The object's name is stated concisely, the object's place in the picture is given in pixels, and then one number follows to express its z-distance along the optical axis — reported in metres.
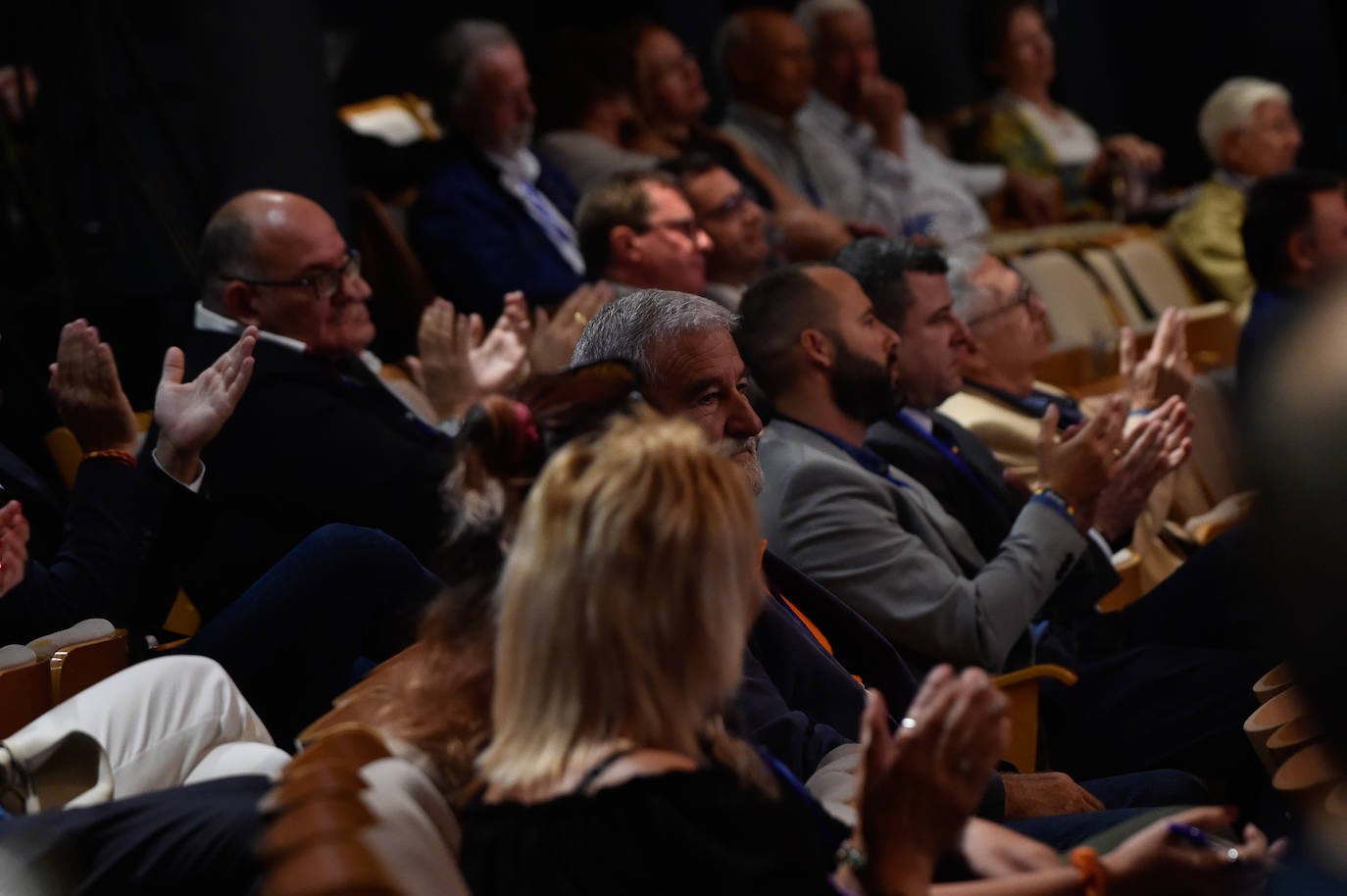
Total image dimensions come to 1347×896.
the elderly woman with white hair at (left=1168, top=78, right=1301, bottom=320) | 12.52
